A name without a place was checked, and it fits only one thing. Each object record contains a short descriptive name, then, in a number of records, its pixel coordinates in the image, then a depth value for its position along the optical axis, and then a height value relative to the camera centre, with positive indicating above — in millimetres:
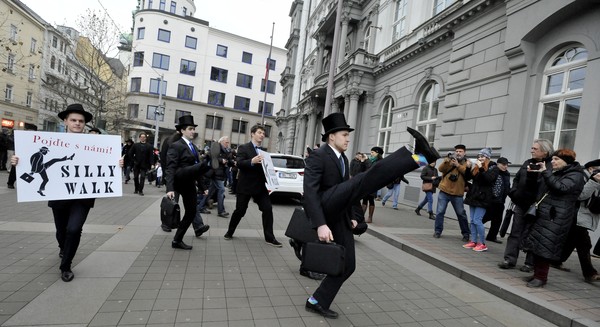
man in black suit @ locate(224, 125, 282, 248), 5516 -661
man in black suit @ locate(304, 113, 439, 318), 2545 -221
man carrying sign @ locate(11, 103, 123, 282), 3492 -969
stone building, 7863 +3260
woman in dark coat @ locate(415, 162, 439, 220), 9219 -270
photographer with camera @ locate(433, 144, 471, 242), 6566 -222
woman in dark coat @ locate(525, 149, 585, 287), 4086 -338
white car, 9945 -703
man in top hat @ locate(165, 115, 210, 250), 4660 -435
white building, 42906 +9375
